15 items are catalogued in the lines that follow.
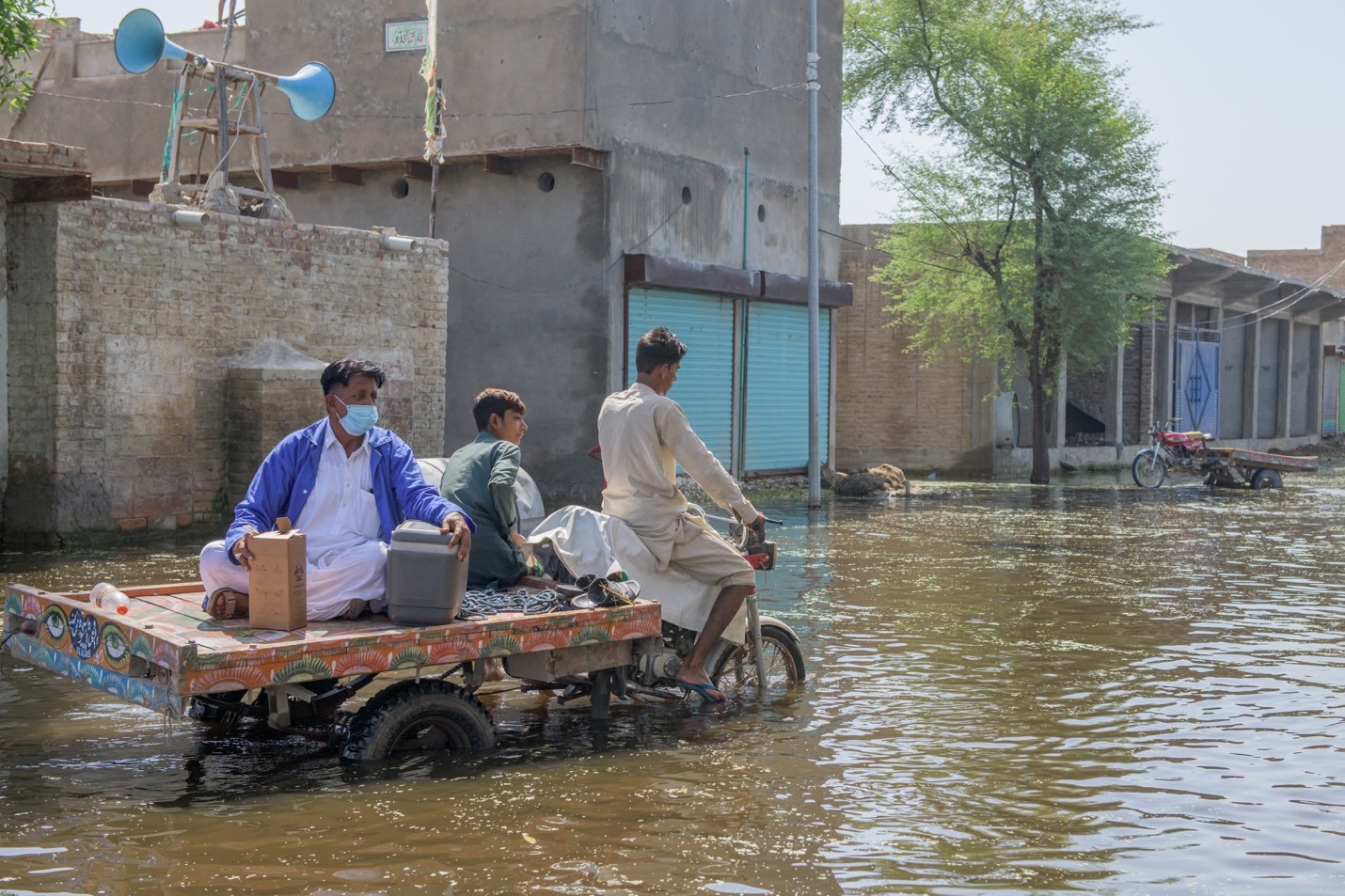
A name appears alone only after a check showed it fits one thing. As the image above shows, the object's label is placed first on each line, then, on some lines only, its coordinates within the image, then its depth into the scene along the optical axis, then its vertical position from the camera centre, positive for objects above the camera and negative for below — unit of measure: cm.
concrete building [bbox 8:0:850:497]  2056 +349
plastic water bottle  604 -81
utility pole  2200 +215
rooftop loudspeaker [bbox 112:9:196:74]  1580 +384
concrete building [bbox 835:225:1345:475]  3095 +72
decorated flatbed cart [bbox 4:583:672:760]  551 -101
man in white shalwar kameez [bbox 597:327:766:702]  739 -39
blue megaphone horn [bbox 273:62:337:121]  1794 +378
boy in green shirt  704 -46
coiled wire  655 -88
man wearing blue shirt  622 -43
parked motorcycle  2753 -76
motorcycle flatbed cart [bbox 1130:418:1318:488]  2739 -85
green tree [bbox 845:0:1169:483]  2786 +396
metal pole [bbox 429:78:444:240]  1926 +304
